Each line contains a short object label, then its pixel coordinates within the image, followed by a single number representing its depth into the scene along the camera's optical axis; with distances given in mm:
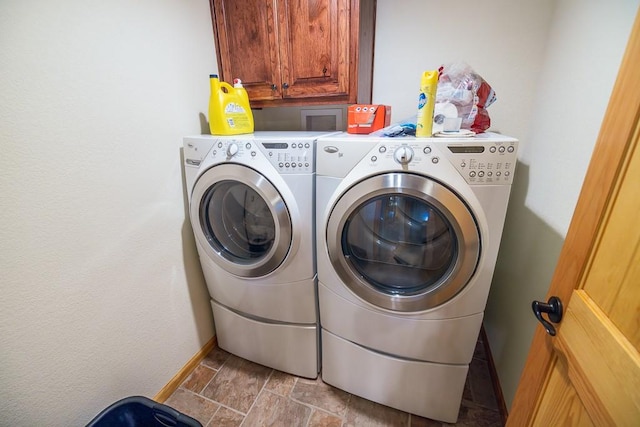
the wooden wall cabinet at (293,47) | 1146
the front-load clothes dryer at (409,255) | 842
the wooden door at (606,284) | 447
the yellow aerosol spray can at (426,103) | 919
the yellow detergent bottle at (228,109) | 1209
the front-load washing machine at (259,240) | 1057
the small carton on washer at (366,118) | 1157
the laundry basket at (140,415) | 959
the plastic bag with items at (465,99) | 1011
